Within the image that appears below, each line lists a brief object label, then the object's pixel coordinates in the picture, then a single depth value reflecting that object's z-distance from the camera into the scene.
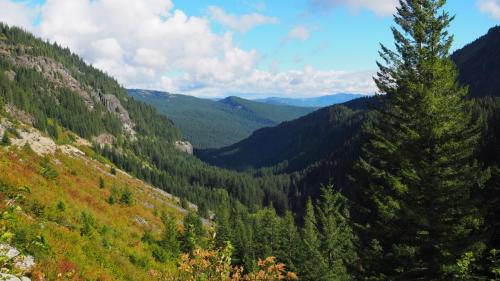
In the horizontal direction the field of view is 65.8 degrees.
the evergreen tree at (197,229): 28.01
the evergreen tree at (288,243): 56.84
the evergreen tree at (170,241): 23.55
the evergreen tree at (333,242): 45.62
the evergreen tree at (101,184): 42.32
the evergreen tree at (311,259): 42.53
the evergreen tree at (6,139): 49.58
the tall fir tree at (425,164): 17.09
